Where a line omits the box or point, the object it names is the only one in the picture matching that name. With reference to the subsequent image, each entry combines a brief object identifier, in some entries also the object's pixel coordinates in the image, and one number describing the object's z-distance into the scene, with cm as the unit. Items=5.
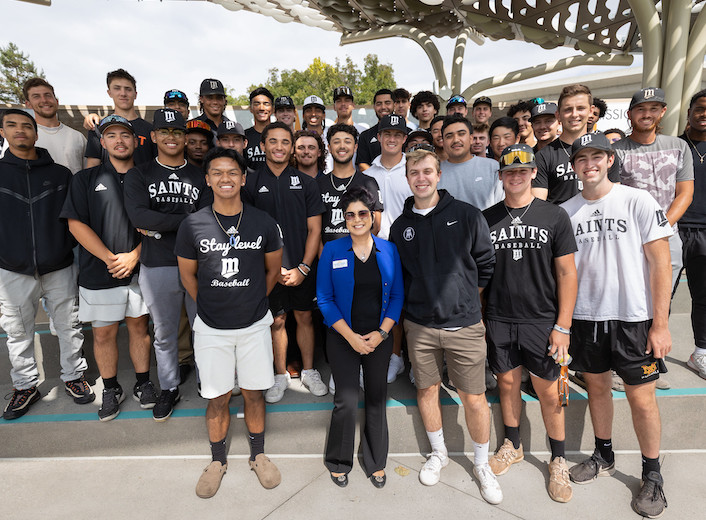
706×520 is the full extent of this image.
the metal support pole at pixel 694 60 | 898
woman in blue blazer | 273
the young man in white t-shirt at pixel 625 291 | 255
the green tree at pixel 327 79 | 4225
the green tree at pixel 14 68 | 4722
